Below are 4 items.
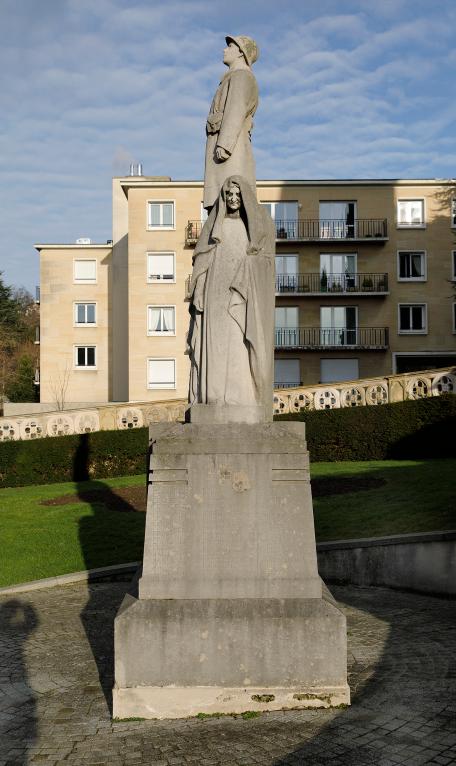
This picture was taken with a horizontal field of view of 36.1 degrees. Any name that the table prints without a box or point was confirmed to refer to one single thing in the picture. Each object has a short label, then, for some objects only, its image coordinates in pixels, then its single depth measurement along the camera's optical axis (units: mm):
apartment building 42656
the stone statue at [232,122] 6887
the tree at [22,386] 57000
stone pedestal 5531
